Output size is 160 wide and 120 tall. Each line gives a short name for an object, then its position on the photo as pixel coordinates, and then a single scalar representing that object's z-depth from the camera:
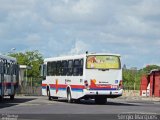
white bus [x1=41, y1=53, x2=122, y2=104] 33.19
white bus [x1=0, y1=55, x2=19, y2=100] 34.12
